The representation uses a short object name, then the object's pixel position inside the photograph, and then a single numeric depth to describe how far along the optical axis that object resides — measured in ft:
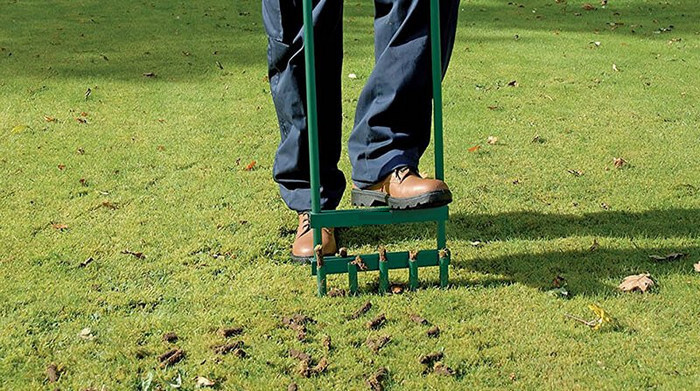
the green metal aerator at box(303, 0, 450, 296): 9.98
